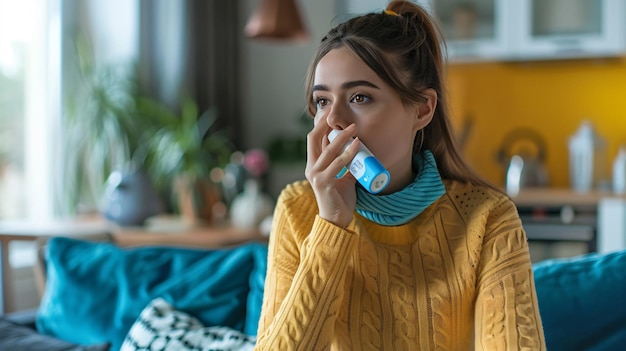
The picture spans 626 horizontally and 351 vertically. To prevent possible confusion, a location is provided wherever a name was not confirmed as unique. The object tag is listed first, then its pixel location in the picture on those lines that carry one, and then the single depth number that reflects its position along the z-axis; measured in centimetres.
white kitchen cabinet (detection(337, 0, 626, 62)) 399
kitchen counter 382
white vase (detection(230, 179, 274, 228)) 328
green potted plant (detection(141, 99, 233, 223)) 337
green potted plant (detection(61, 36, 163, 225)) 372
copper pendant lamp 337
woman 122
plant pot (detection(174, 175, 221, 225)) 334
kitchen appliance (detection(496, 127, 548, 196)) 429
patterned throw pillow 150
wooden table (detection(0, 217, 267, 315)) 252
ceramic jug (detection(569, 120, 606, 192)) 414
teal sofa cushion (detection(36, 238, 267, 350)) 169
